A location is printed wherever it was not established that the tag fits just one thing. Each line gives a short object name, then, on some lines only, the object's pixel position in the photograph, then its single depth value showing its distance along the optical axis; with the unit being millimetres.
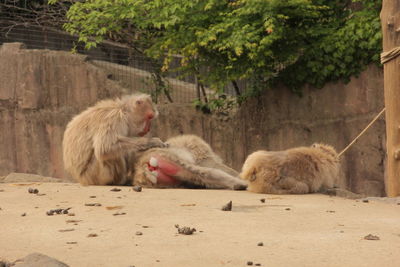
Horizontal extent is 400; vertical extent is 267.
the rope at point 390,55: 13907
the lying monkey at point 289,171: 13414
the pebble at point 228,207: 10384
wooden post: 13987
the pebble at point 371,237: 7948
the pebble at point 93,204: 11088
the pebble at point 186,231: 8317
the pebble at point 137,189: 13325
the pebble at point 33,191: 13017
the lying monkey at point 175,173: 14480
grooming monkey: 14701
